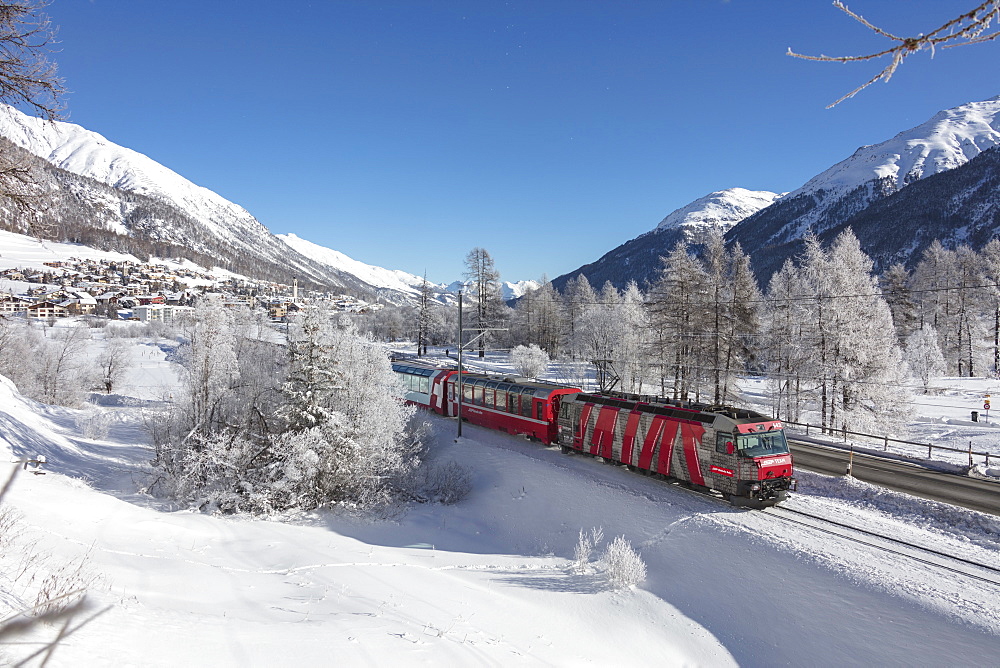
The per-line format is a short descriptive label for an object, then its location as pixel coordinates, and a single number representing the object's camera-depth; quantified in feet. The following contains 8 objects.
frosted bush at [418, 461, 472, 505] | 70.08
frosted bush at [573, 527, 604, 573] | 45.98
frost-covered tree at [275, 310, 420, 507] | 63.21
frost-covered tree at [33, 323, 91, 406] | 130.21
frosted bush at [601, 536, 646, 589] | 42.86
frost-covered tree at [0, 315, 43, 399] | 123.03
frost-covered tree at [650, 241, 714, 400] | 98.99
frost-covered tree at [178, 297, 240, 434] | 76.18
